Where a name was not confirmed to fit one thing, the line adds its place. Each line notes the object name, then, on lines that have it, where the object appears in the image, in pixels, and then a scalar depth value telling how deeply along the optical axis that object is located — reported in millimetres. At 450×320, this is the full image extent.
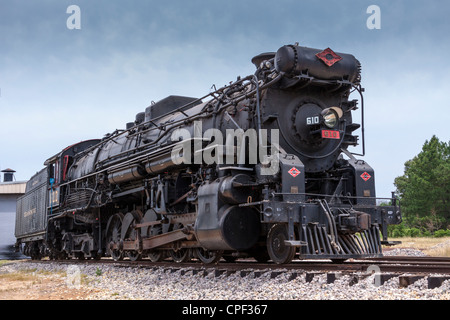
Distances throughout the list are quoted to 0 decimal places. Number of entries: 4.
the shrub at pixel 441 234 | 29062
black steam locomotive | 8273
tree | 39250
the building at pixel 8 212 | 33031
